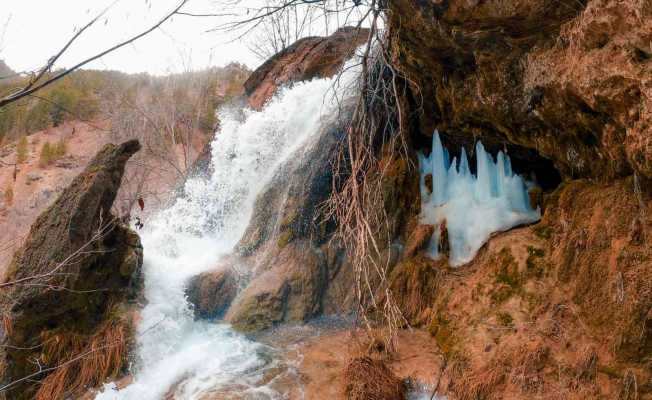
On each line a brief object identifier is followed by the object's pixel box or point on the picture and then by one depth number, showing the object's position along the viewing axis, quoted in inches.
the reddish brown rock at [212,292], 231.0
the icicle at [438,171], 218.4
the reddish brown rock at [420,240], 214.2
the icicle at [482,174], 200.5
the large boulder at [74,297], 171.6
